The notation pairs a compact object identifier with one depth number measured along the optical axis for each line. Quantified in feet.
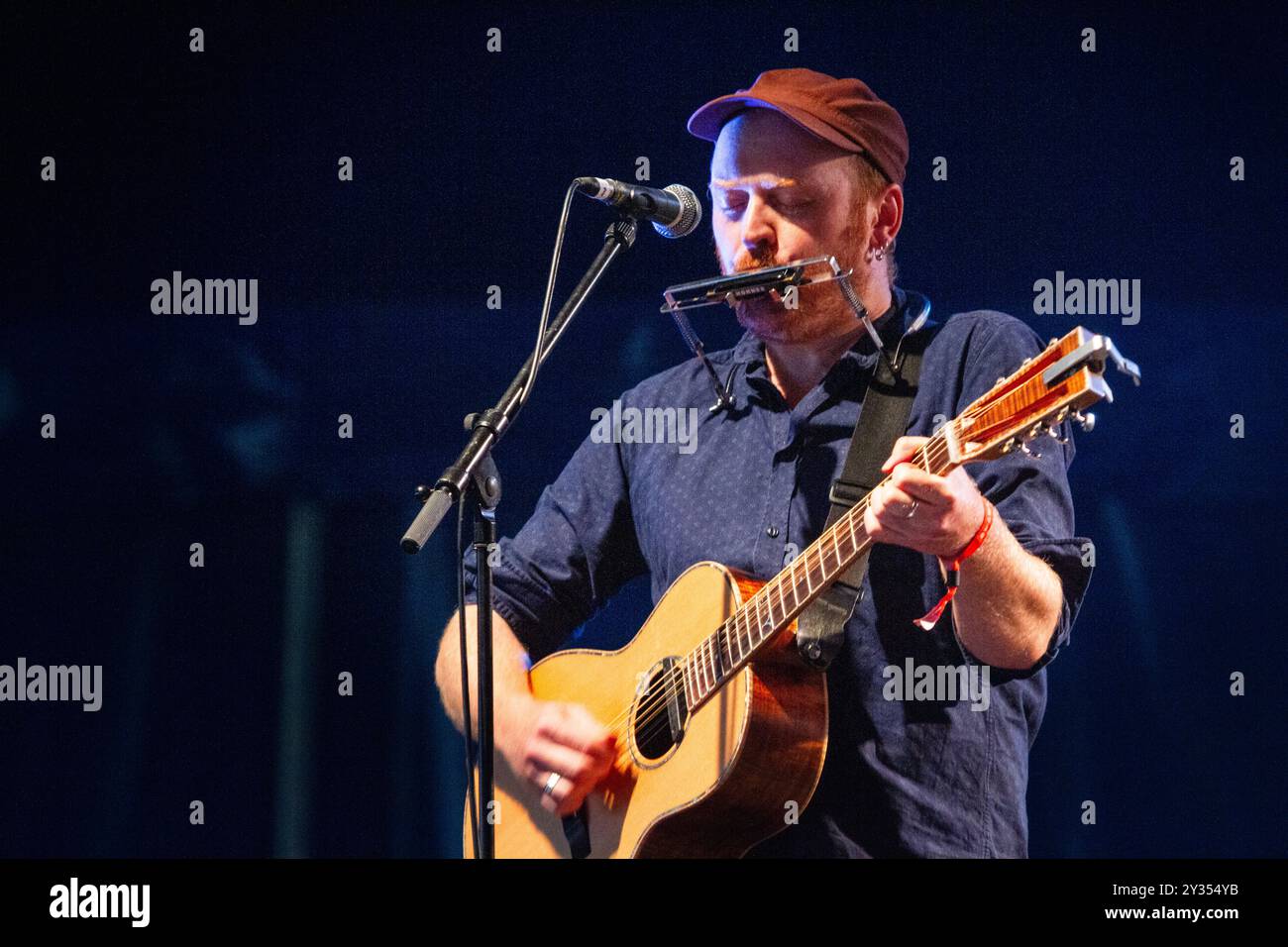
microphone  8.00
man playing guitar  7.35
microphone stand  7.19
